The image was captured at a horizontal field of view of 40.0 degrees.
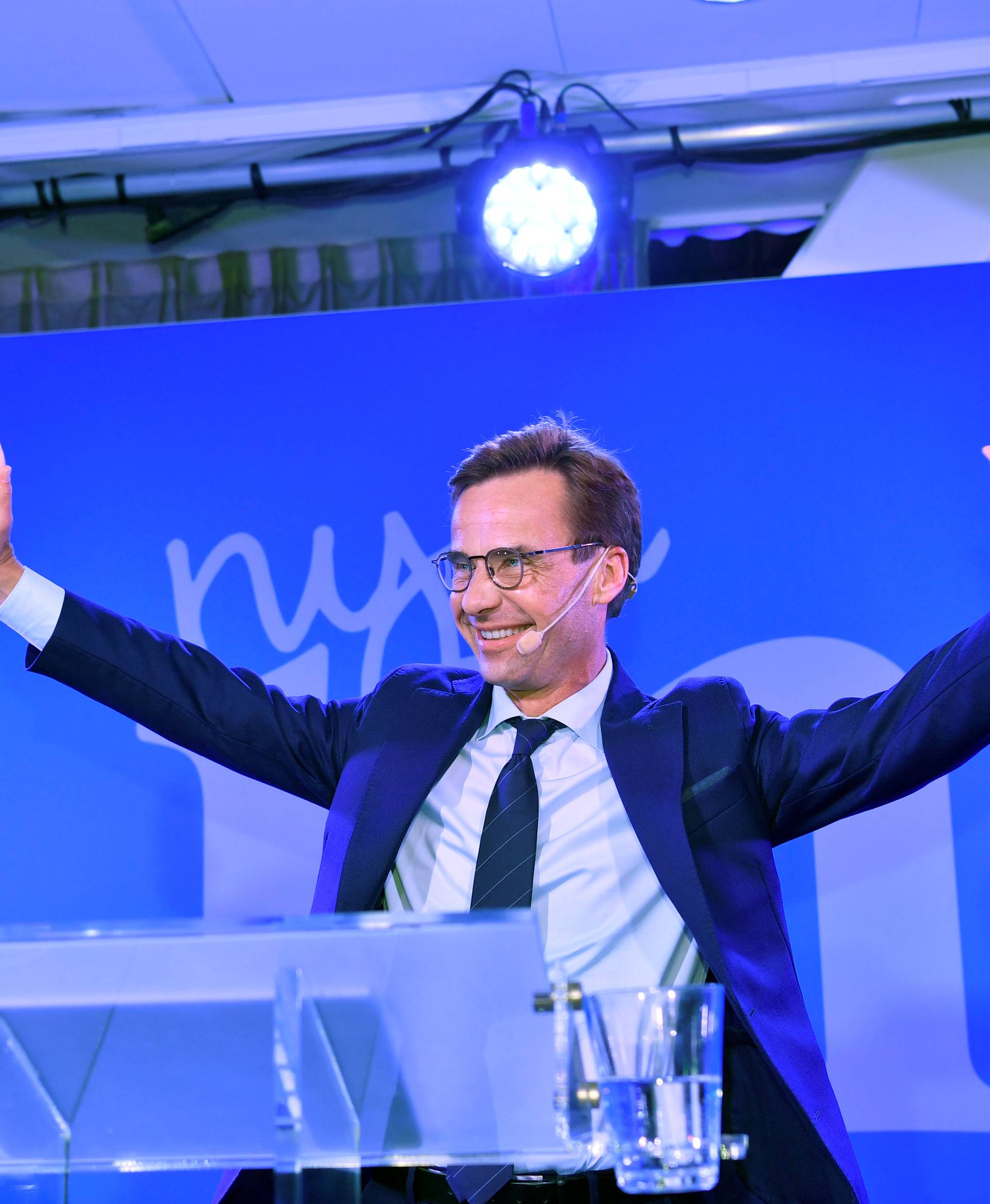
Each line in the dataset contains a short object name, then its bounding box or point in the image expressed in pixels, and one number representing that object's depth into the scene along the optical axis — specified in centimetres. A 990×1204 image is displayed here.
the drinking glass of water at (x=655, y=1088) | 128
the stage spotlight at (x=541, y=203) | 330
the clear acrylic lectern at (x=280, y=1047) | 121
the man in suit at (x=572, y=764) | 193
